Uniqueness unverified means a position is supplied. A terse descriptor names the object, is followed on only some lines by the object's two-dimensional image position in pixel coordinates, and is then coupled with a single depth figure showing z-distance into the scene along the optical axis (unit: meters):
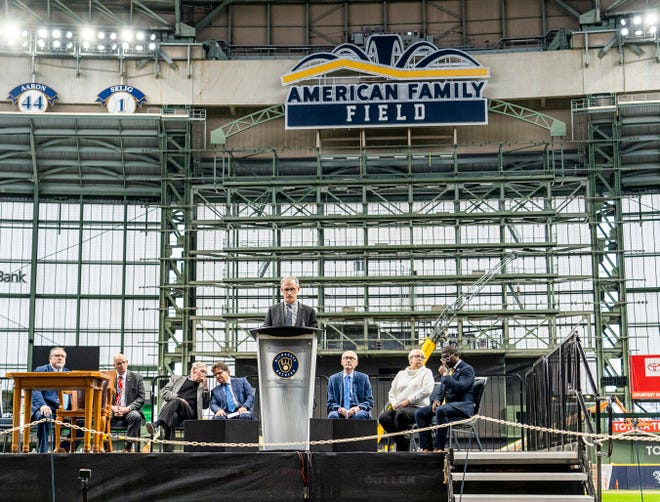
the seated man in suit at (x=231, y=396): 12.82
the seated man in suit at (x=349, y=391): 12.74
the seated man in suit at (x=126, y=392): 13.58
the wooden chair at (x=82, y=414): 11.76
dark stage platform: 10.53
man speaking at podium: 11.40
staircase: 9.89
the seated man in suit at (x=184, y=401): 12.99
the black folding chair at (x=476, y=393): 12.03
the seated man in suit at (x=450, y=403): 11.62
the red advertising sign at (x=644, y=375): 27.47
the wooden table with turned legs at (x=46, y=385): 10.84
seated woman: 12.24
